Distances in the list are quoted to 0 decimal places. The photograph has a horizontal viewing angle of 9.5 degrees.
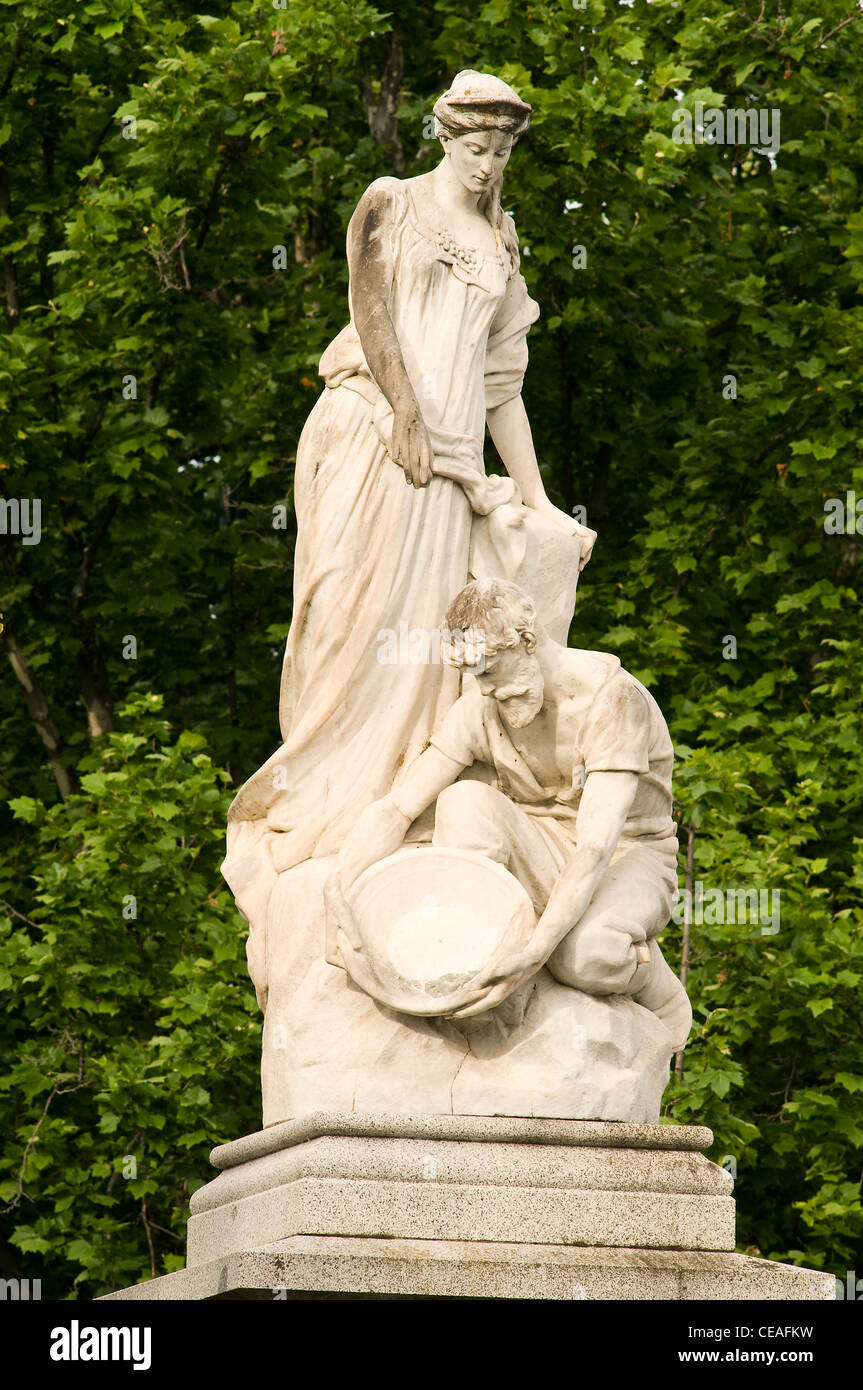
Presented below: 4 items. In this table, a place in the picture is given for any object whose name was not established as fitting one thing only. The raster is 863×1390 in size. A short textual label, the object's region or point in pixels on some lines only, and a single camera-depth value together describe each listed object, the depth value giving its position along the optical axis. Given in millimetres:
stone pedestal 13608
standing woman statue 15983
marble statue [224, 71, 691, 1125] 14903
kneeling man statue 15066
